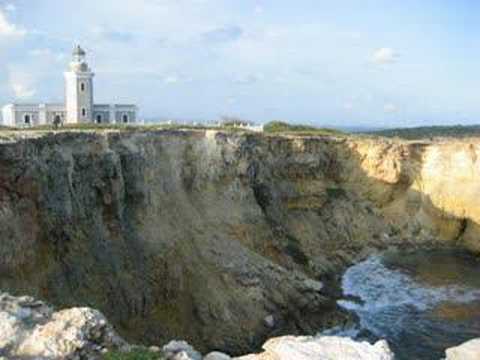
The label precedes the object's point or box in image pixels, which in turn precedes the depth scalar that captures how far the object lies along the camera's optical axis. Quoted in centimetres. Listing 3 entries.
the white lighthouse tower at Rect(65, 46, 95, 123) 5941
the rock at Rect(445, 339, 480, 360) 1184
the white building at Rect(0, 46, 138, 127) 5822
